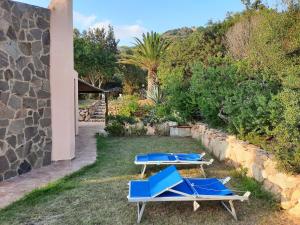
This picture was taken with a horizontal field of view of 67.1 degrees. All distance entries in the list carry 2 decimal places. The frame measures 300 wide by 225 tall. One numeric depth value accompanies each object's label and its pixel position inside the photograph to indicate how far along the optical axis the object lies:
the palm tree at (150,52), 18.52
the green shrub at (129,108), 14.67
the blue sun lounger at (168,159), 5.62
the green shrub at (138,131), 10.75
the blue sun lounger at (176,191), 3.64
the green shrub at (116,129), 10.73
